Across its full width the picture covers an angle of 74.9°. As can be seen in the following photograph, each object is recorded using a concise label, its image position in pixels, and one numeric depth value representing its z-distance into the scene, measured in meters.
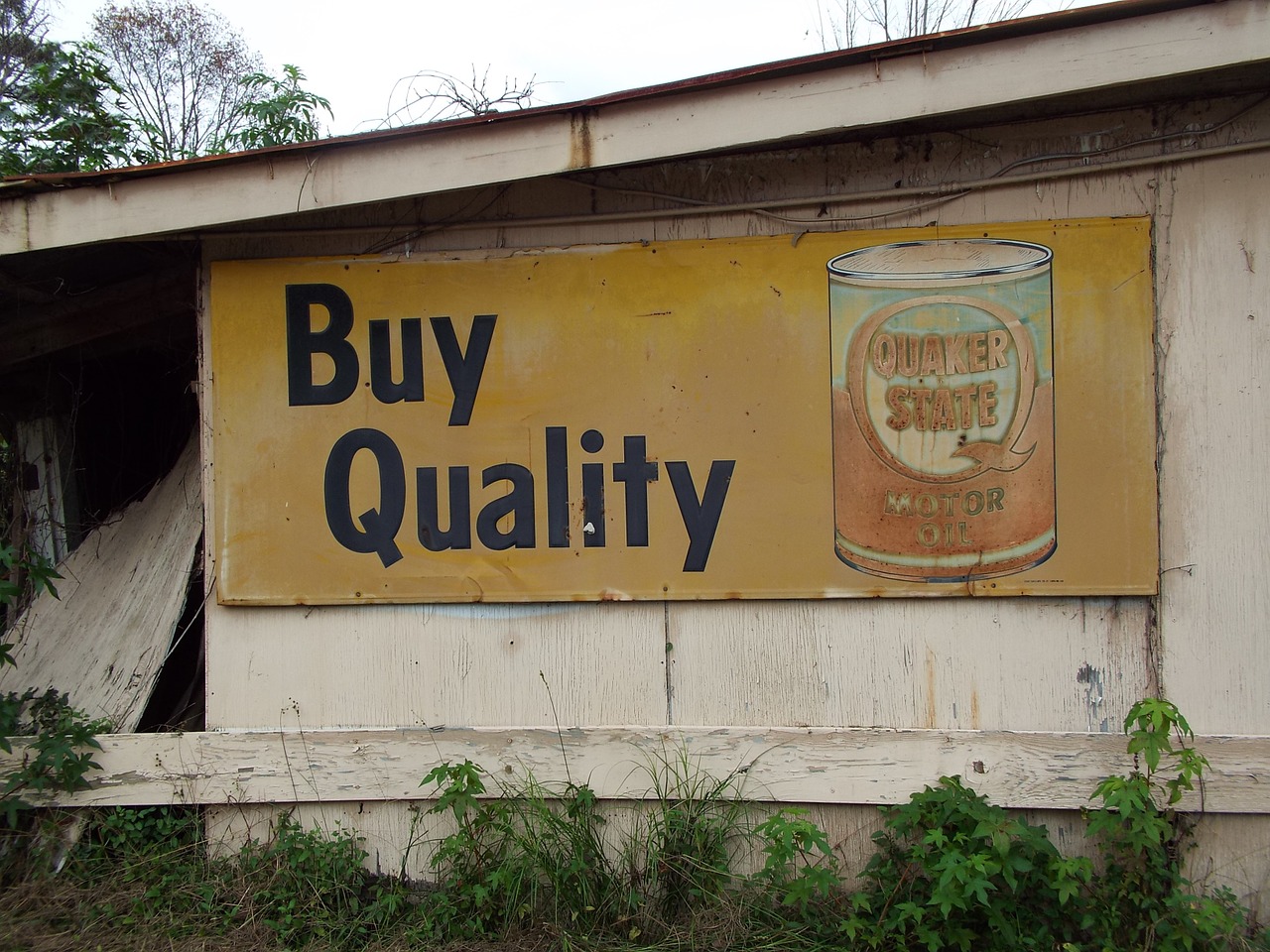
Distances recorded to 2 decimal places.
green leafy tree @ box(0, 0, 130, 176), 6.39
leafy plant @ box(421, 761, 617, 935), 3.08
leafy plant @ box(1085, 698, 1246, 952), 2.79
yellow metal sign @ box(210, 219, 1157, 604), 3.13
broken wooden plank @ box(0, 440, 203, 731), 3.68
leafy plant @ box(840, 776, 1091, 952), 2.78
